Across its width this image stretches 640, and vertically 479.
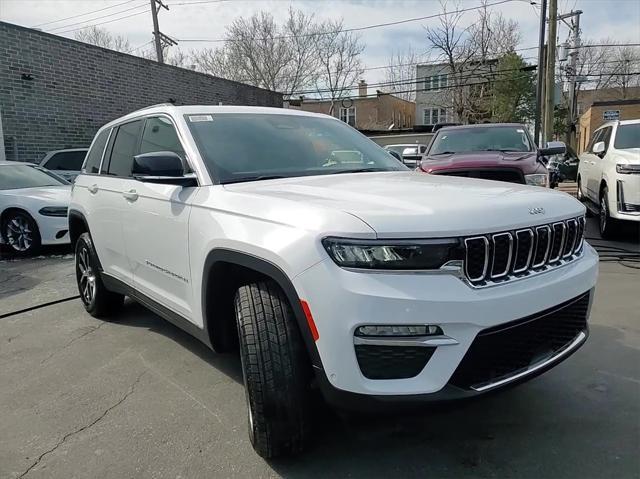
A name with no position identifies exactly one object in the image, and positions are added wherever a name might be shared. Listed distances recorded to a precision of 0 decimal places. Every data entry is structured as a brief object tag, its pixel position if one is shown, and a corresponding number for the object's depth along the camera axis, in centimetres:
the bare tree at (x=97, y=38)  3950
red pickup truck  685
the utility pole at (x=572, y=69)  2589
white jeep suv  196
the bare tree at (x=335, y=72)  3812
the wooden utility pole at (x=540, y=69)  1850
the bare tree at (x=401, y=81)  4050
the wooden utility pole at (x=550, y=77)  1708
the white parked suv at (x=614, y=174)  679
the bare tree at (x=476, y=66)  3278
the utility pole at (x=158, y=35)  2856
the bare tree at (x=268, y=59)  3625
